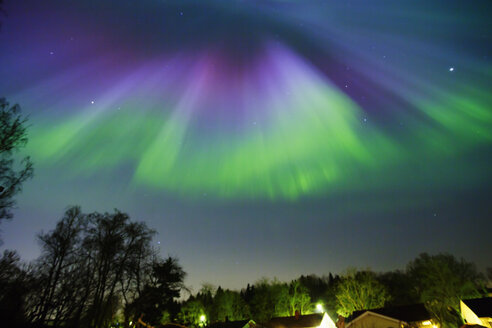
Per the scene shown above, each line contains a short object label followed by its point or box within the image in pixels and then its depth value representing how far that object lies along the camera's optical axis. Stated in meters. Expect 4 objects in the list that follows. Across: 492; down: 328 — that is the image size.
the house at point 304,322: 47.75
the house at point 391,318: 45.53
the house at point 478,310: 39.47
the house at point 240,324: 47.07
